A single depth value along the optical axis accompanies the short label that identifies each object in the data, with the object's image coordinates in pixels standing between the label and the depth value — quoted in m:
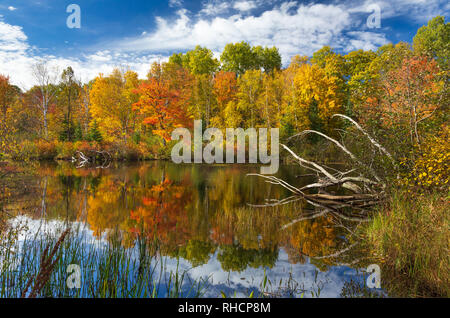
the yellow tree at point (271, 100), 32.38
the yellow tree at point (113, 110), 31.83
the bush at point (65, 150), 27.50
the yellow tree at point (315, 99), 29.52
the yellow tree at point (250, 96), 33.49
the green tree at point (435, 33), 34.19
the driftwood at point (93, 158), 26.31
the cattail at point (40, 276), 2.48
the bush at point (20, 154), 8.64
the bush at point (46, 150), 26.47
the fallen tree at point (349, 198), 8.01
